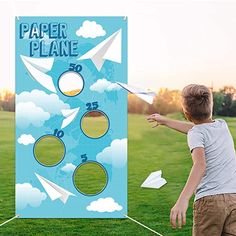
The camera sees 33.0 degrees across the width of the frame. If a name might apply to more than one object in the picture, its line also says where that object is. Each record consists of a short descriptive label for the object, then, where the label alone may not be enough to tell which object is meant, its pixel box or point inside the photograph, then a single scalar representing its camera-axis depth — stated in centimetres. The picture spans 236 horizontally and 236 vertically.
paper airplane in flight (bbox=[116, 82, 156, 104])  197
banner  204
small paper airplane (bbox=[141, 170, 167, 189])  206
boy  132
